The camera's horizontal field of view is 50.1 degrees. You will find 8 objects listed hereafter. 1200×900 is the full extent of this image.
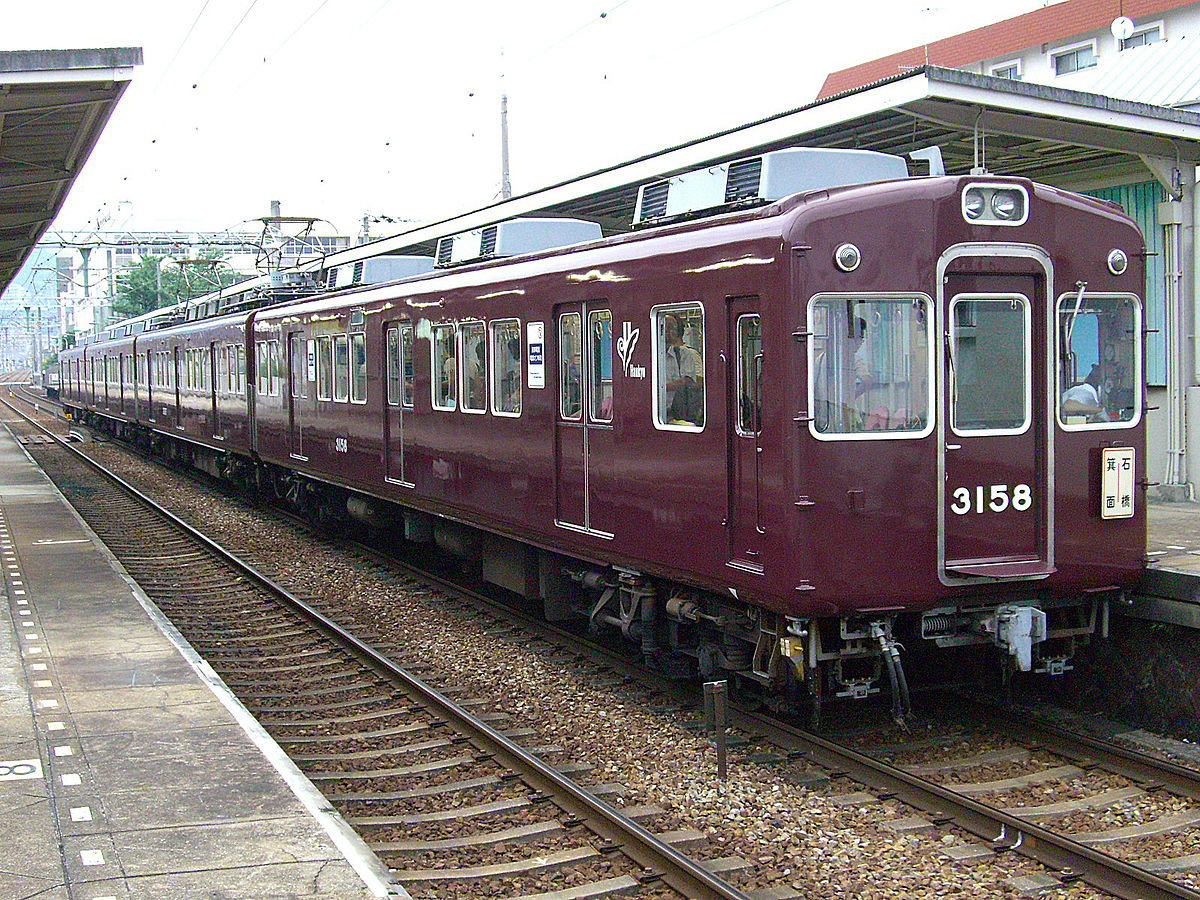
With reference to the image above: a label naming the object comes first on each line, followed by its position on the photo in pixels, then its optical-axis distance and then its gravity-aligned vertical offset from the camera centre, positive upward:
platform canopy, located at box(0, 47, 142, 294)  11.22 +2.90
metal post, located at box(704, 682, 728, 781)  6.71 -1.77
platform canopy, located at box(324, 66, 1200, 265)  10.32 +2.20
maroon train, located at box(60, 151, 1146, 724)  6.74 -0.28
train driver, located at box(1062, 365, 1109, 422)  7.26 -0.16
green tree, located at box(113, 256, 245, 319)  58.19 +5.01
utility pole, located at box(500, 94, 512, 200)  26.91 +5.11
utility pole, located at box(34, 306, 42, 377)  98.53 +2.92
